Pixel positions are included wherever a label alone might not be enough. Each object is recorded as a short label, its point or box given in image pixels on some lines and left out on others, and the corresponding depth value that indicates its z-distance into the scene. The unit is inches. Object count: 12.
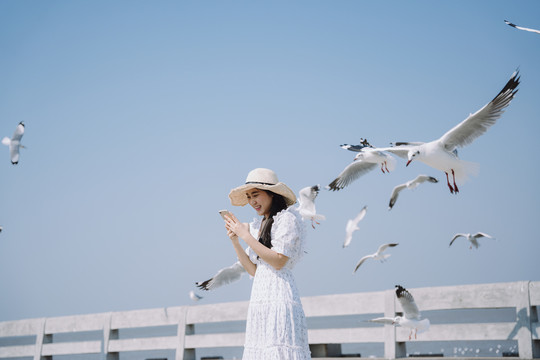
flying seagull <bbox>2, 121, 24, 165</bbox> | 514.6
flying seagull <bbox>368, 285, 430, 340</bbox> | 283.3
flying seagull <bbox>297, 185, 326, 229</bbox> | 433.7
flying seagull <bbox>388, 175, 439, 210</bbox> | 454.8
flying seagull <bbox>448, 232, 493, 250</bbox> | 466.6
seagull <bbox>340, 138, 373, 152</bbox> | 367.8
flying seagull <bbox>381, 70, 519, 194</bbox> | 289.7
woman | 140.7
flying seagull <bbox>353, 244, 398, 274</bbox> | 464.1
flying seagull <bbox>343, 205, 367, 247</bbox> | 534.3
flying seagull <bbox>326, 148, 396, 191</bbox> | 386.9
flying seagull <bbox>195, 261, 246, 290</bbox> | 283.7
